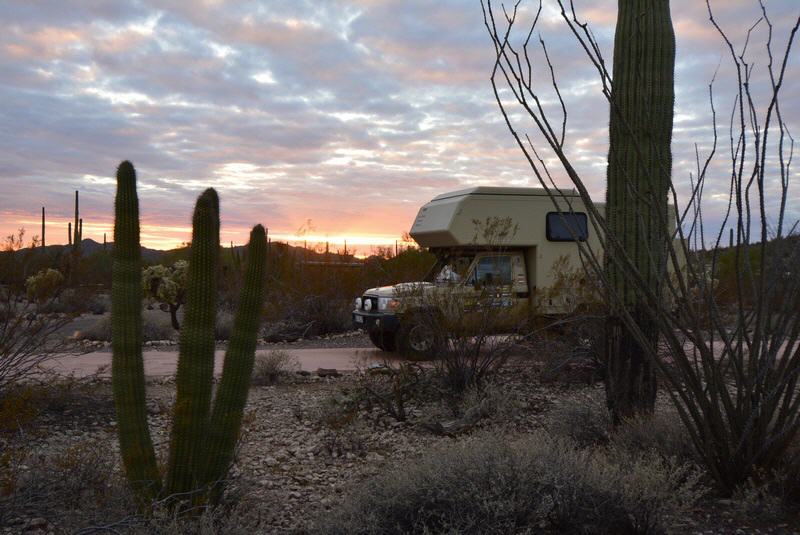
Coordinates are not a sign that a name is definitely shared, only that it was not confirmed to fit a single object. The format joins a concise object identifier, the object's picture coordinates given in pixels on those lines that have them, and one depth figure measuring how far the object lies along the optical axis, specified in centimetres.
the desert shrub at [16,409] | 550
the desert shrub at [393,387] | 797
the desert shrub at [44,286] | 743
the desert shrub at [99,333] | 1620
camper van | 1179
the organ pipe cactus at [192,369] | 426
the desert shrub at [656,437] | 525
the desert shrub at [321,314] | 1789
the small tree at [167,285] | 1933
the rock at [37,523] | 436
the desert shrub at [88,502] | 392
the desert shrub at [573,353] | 970
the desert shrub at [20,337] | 675
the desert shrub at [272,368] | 1043
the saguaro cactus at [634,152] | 622
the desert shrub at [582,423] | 638
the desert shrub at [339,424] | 664
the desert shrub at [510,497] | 405
